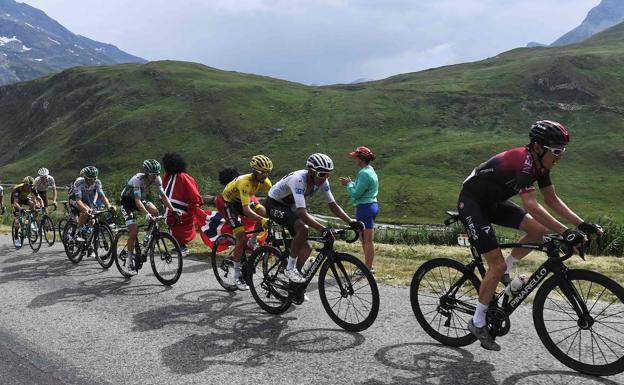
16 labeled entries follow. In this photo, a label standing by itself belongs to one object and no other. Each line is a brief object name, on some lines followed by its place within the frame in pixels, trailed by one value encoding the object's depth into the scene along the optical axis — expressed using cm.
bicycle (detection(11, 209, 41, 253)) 1667
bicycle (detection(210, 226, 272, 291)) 982
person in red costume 1405
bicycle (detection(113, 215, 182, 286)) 1050
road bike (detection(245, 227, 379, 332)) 721
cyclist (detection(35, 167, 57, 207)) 1728
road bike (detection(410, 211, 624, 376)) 561
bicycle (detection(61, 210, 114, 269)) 1248
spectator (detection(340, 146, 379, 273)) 1067
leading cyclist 566
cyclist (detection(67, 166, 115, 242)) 1285
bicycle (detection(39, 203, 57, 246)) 1659
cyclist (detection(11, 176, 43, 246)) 1746
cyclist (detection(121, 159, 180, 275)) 1099
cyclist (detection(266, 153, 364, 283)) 772
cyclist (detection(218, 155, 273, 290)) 898
